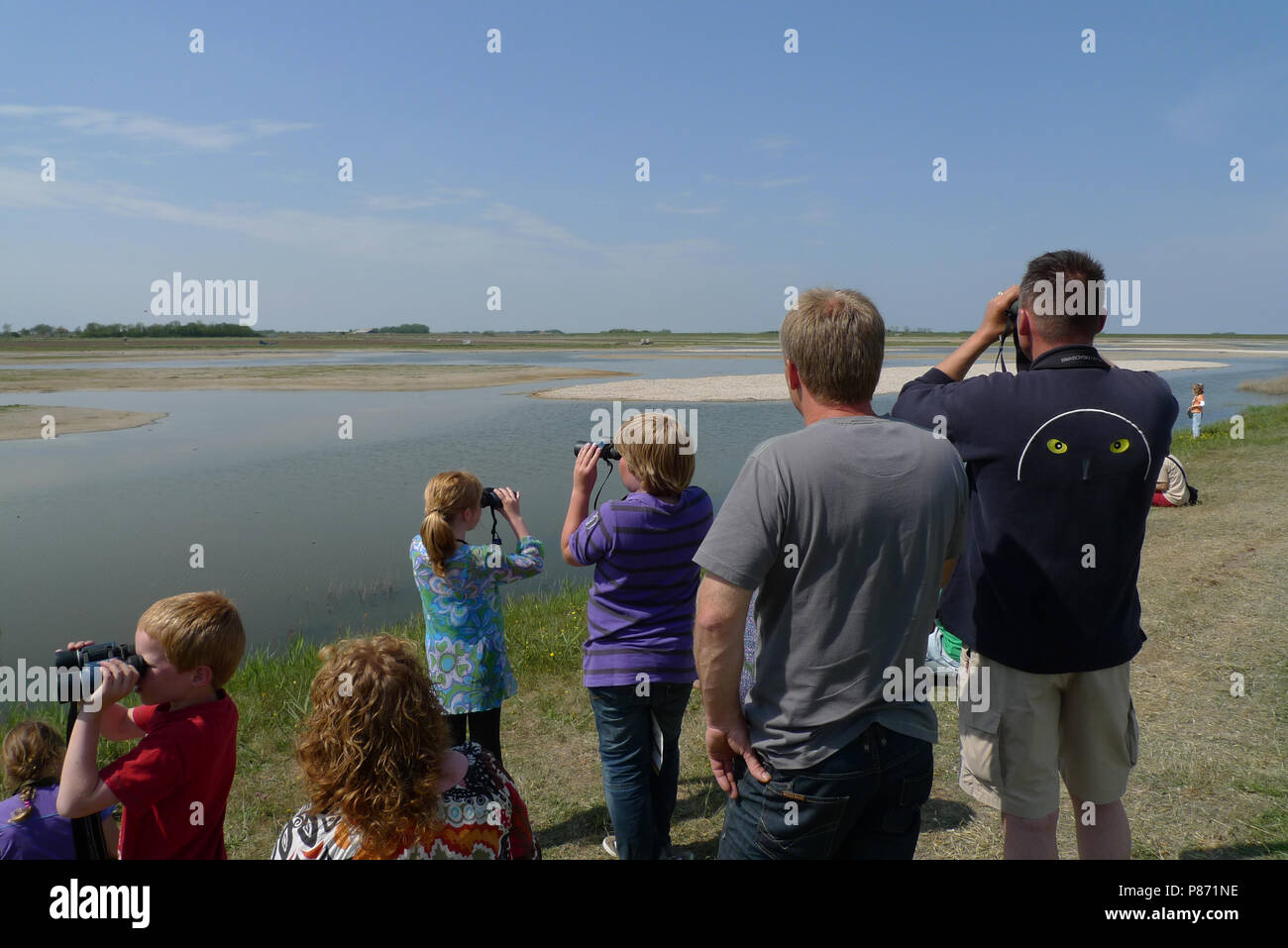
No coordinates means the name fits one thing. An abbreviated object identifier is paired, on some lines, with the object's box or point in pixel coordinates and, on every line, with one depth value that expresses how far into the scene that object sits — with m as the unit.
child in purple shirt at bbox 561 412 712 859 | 3.18
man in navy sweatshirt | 2.52
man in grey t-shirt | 2.02
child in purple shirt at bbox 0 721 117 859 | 2.58
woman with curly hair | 1.99
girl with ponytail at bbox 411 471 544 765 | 3.62
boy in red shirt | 2.33
